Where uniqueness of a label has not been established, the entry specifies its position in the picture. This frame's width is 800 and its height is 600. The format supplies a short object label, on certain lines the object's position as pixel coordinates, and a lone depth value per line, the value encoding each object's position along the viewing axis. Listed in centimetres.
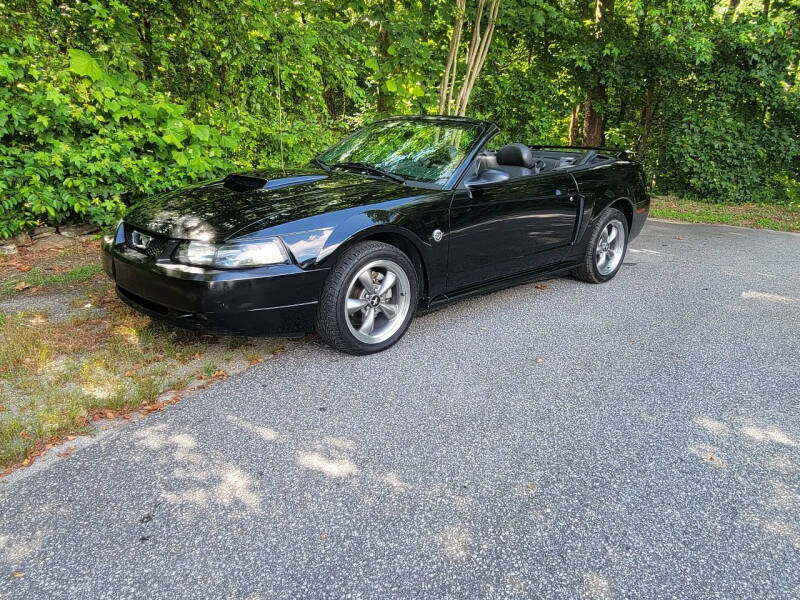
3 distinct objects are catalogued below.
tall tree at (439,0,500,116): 853
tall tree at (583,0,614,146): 1132
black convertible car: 306
